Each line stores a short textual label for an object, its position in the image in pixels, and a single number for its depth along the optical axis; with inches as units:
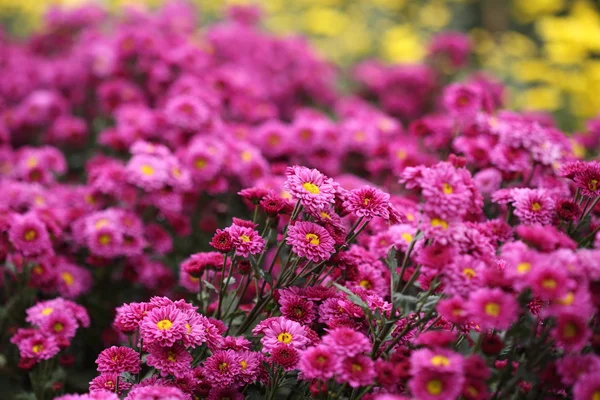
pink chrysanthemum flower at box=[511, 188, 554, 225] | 62.0
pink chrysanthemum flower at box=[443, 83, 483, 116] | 73.0
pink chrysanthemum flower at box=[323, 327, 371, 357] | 57.8
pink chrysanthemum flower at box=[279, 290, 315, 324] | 61.1
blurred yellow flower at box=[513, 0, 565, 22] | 137.7
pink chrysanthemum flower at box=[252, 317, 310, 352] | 59.9
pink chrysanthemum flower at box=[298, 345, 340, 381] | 57.5
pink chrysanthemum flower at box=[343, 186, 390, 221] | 60.6
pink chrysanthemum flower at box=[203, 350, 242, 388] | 59.7
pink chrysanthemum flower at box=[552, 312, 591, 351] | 56.1
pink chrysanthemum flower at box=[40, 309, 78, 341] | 65.7
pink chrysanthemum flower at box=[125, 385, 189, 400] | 57.5
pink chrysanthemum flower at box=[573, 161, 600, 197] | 61.8
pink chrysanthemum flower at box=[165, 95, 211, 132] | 76.3
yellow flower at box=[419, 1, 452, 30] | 159.4
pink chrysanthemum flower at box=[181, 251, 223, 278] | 63.8
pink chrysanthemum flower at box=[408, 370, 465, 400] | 56.1
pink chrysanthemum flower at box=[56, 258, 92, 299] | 70.4
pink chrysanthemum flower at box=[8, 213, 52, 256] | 67.7
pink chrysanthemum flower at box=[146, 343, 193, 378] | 59.4
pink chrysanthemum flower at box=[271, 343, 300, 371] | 59.2
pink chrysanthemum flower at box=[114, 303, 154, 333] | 60.4
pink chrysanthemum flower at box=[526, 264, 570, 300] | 55.8
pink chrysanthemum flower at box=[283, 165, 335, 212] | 60.1
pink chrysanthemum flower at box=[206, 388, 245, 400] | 60.2
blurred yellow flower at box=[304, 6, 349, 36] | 152.8
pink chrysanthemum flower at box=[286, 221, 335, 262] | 60.0
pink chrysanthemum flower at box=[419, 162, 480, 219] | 57.7
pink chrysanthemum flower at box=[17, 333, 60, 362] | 65.0
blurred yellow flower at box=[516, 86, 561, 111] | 112.7
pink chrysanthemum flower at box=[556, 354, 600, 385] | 56.7
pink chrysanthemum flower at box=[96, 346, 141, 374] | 60.3
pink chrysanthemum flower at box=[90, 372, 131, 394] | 60.0
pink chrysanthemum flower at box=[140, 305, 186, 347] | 59.0
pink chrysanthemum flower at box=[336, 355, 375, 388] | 57.4
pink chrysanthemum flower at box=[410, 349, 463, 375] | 56.2
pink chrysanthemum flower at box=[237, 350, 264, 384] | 60.2
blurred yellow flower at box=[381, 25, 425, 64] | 135.7
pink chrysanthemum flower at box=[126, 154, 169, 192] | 70.4
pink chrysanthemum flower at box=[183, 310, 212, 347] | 59.5
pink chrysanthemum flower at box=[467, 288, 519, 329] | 56.3
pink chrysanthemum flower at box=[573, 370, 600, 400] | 56.0
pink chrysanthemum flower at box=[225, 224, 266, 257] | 60.9
